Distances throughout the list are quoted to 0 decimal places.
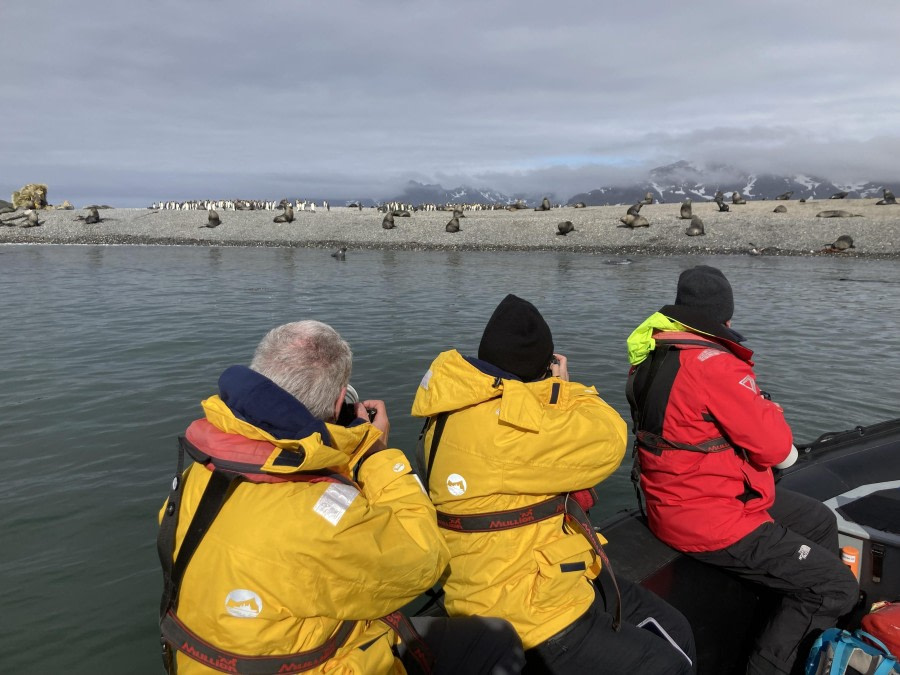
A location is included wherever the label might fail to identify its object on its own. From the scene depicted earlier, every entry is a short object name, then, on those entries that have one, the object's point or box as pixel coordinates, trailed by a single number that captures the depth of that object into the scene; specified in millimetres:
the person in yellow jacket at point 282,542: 1723
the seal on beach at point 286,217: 45031
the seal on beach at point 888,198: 42756
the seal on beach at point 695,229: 33031
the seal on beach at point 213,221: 45481
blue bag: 2525
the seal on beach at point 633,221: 35438
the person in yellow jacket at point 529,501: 2305
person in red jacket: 2855
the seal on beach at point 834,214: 35559
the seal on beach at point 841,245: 29516
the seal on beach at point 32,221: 47156
